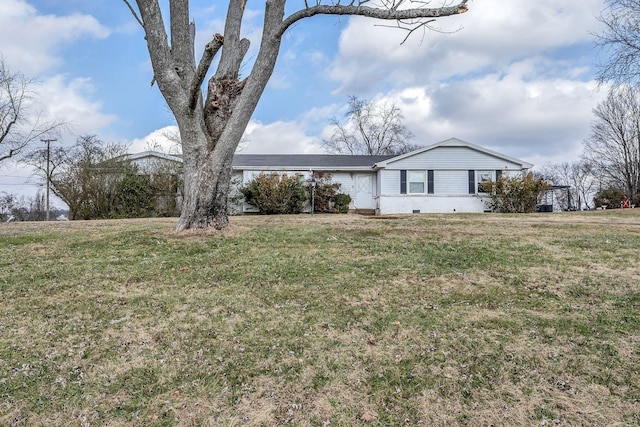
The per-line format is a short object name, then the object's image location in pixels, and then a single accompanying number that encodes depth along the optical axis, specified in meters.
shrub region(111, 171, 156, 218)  14.38
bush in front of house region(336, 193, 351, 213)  17.11
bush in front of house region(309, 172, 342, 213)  16.80
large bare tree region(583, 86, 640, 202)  29.19
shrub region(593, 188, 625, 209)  23.98
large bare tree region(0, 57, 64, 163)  17.12
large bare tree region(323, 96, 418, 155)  34.41
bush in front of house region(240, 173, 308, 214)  15.51
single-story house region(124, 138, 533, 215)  17.30
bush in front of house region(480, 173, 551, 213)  15.91
